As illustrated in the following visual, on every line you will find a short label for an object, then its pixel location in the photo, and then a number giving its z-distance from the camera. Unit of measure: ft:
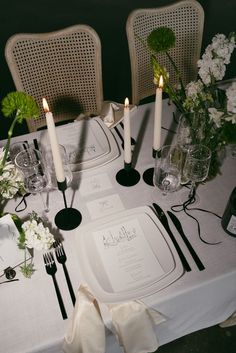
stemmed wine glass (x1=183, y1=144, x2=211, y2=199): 3.71
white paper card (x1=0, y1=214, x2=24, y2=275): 3.30
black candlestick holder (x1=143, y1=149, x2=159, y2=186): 4.34
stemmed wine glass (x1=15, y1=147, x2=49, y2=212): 3.77
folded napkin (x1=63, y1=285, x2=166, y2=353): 3.13
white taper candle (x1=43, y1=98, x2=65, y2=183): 3.10
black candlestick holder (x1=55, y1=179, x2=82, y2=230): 3.88
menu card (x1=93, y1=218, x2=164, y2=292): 3.37
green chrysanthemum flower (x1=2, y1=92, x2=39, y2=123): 3.07
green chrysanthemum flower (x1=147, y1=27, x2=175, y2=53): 3.75
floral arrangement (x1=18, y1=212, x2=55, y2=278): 3.28
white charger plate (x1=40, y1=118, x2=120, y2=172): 4.49
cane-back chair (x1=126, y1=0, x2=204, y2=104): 6.01
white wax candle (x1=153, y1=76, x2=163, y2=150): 3.54
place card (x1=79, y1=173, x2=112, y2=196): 4.25
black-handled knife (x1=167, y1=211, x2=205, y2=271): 3.52
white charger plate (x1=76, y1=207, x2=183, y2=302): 3.29
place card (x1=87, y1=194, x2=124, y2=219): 4.01
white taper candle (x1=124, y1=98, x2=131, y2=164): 3.51
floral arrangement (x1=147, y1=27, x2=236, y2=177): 3.34
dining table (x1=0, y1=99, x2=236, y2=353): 3.16
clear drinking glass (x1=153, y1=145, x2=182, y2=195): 4.00
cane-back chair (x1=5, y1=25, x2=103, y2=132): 5.55
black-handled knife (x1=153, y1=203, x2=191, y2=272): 3.53
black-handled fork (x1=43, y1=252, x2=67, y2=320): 3.35
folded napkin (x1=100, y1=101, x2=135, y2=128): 5.10
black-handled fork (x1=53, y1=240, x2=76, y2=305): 3.44
